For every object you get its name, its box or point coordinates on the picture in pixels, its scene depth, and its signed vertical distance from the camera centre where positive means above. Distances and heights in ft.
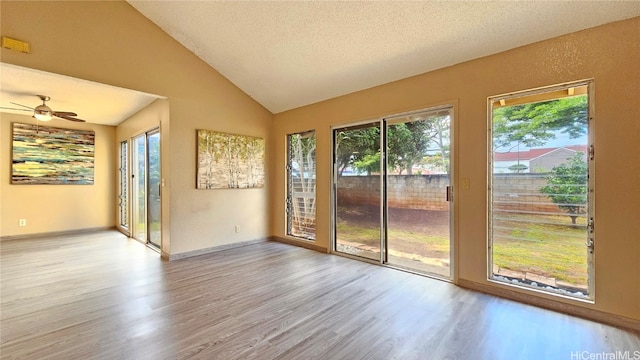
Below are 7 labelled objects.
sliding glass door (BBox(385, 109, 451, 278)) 10.86 -0.62
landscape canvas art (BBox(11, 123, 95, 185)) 17.59 +1.67
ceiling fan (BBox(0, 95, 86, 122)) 13.00 +3.32
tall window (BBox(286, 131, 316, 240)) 15.92 -0.44
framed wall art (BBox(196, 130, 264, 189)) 14.39 +1.01
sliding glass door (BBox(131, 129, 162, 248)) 15.39 -0.56
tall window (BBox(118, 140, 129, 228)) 19.88 -0.73
